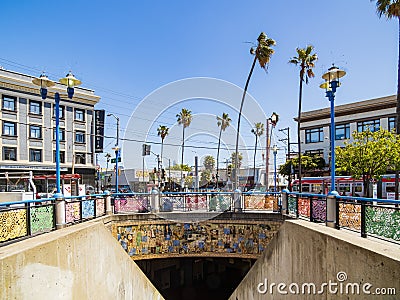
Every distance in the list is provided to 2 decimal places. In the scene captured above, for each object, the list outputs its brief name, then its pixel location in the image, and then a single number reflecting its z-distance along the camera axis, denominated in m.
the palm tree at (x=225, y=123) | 24.96
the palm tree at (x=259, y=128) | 50.44
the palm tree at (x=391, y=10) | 18.92
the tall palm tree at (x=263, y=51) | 22.83
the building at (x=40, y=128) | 31.69
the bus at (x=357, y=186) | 27.27
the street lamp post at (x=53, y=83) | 10.49
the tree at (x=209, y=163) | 33.14
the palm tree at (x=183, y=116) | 37.64
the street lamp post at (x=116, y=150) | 23.67
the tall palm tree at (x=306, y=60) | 27.66
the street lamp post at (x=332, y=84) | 9.77
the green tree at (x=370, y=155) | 20.22
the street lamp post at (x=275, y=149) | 27.28
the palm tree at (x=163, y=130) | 49.25
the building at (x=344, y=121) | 34.50
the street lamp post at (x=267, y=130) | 36.47
